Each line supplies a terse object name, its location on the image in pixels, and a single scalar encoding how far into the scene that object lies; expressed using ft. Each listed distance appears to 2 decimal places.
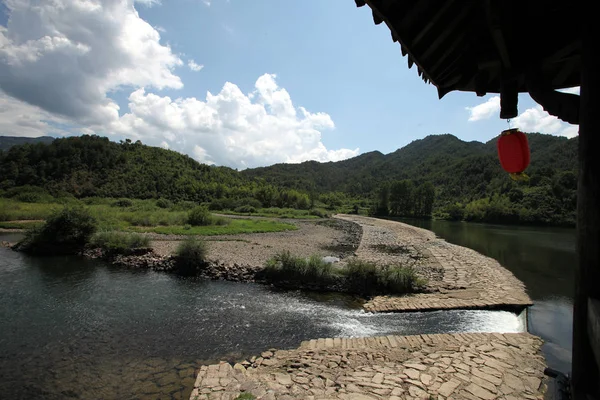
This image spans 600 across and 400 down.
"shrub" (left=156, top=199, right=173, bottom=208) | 199.90
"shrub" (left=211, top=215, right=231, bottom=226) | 134.04
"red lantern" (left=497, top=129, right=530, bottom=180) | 13.60
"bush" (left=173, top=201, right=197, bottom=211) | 177.01
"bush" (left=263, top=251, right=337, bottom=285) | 52.24
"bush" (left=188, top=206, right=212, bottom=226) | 132.87
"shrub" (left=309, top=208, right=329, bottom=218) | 231.91
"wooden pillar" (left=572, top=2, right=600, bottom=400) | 8.30
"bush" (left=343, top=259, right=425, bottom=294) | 48.96
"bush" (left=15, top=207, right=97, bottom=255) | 73.31
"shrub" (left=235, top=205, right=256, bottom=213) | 229.25
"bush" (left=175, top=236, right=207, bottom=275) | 59.98
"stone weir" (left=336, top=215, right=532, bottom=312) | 44.06
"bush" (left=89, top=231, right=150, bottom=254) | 70.74
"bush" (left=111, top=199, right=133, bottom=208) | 195.31
